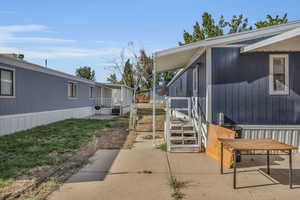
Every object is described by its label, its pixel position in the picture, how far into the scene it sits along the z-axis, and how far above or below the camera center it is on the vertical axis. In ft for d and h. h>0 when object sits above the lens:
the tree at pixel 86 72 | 152.76 +18.53
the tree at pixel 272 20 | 74.74 +25.65
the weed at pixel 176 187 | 11.03 -4.43
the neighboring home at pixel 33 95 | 28.35 +0.79
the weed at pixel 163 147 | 21.13 -4.20
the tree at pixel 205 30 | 79.00 +23.93
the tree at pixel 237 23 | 87.81 +28.94
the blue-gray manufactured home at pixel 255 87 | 20.15 +1.19
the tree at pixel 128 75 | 112.92 +12.42
